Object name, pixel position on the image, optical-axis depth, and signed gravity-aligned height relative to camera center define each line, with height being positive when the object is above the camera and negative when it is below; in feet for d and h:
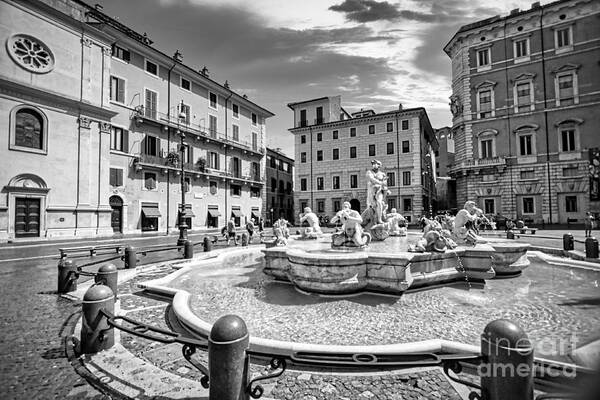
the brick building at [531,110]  84.89 +30.26
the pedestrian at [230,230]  56.54 -3.66
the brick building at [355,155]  113.19 +22.70
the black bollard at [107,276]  17.87 -3.92
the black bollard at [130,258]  29.89 -4.66
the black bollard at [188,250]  35.99 -4.72
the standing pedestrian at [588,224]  49.47 -2.85
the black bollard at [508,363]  6.96 -3.70
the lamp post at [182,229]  43.37 -2.72
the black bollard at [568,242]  35.14 -4.12
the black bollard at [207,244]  42.09 -4.69
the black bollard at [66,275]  21.40 -4.56
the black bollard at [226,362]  7.99 -4.10
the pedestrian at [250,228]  57.21 -3.34
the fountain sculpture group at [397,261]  18.24 -3.54
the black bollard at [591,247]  30.76 -4.21
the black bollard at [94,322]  11.89 -4.45
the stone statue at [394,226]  39.45 -2.25
